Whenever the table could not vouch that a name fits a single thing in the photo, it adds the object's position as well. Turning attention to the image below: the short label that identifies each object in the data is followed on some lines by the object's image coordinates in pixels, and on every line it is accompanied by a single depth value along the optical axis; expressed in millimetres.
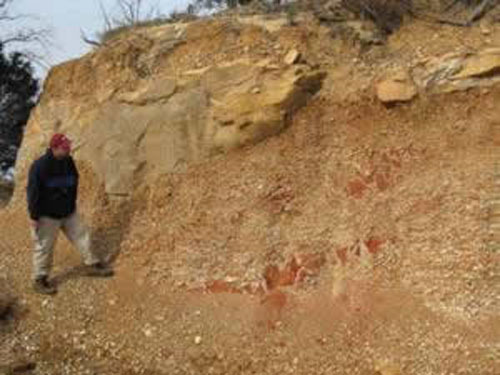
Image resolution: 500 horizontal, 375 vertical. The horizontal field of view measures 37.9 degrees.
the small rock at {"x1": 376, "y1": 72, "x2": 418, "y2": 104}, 6953
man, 7000
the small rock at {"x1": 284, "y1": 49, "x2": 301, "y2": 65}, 7508
